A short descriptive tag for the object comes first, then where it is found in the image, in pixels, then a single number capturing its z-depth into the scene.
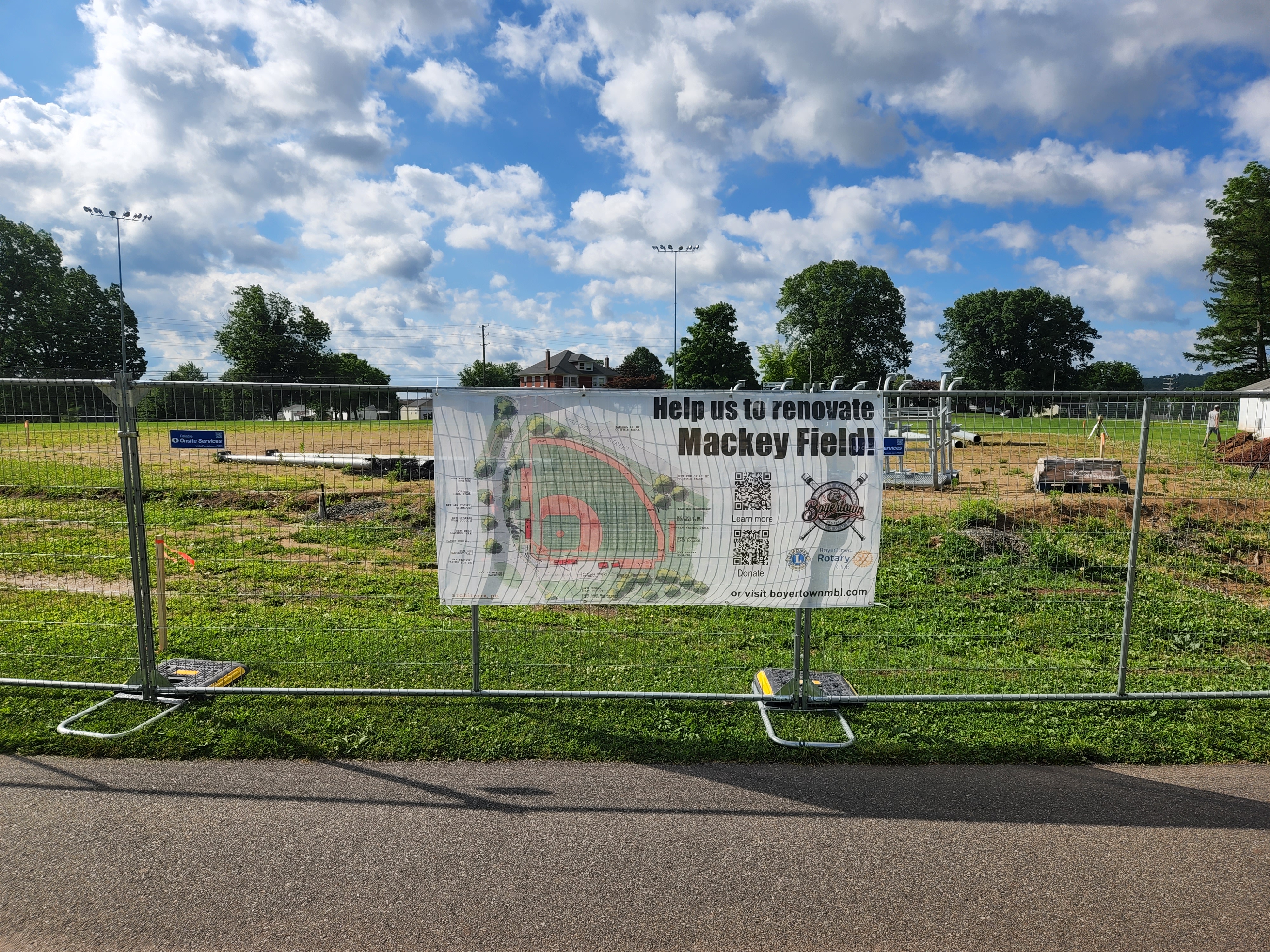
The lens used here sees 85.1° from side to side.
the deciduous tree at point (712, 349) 72.75
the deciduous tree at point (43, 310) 67.69
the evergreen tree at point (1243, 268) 52.00
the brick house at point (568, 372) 108.19
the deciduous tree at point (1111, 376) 101.62
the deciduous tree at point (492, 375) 95.38
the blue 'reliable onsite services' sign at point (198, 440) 5.17
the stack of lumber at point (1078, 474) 10.42
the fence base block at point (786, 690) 5.10
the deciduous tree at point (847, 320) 85.25
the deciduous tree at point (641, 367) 107.31
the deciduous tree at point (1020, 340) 94.12
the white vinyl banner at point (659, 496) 4.93
